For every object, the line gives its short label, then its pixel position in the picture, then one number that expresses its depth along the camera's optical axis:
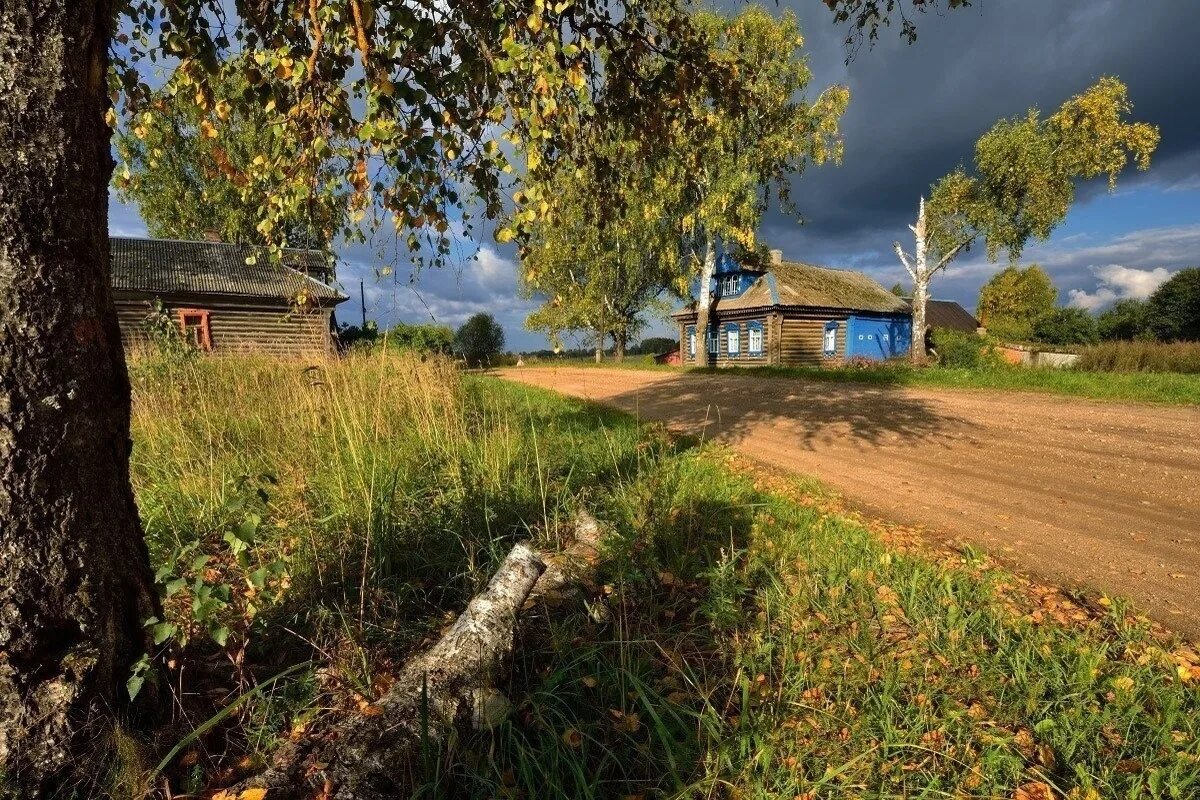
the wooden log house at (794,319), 25.45
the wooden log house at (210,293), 19.86
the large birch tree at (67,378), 1.48
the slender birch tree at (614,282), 24.83
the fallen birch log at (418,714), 1.67
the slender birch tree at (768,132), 19.03
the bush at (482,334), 38.41
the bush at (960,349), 19.19
